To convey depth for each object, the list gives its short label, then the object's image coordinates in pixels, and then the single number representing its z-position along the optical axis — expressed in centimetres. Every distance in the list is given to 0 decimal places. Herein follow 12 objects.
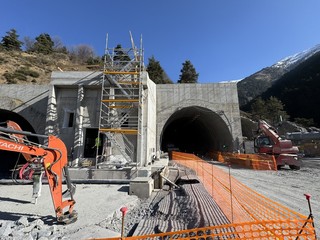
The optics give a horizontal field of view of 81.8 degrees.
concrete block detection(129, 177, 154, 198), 862
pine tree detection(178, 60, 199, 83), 5018
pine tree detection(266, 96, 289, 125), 4828
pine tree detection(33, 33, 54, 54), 5281
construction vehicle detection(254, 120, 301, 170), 1562
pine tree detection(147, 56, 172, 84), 4611
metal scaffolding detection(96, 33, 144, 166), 1526
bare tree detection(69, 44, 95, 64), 6297
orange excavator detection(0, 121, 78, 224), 510
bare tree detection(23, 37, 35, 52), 5672
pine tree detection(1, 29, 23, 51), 4897
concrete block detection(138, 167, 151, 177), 1067
